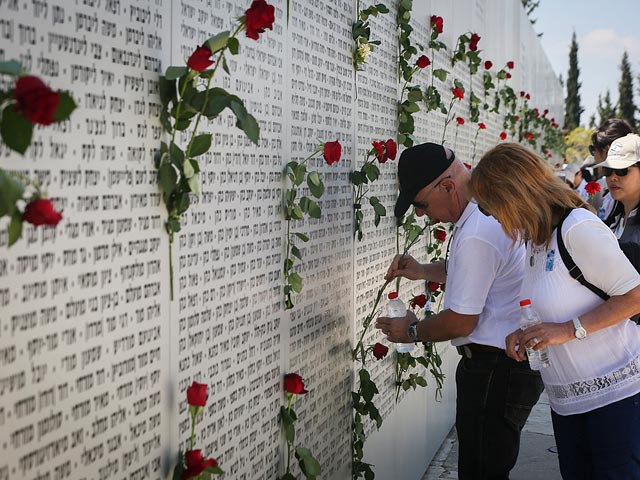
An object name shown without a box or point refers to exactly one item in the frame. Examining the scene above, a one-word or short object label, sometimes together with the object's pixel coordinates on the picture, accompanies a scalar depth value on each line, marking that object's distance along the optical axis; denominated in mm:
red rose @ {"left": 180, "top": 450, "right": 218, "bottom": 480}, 1661
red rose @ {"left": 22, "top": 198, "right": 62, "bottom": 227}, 1133
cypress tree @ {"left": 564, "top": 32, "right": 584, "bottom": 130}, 49688
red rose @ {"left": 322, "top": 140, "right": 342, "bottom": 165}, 2374
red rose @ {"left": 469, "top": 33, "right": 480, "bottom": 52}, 4977
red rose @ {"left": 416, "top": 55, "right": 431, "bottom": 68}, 3693
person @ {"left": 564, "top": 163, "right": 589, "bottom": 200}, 9281
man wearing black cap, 2928
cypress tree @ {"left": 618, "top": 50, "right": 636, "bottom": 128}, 48156
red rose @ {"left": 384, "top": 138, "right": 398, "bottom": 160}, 3043
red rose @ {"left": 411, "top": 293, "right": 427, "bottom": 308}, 3729
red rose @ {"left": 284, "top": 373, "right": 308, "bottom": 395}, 2271
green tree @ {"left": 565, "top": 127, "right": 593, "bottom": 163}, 33375
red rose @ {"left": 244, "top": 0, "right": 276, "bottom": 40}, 1668
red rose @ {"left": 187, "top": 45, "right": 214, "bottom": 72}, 1550
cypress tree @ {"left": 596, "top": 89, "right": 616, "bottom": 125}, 47491
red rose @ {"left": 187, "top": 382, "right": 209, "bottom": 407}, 1642
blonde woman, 2520
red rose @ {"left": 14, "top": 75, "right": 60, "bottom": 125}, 1037
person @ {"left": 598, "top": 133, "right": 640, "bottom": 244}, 4074
